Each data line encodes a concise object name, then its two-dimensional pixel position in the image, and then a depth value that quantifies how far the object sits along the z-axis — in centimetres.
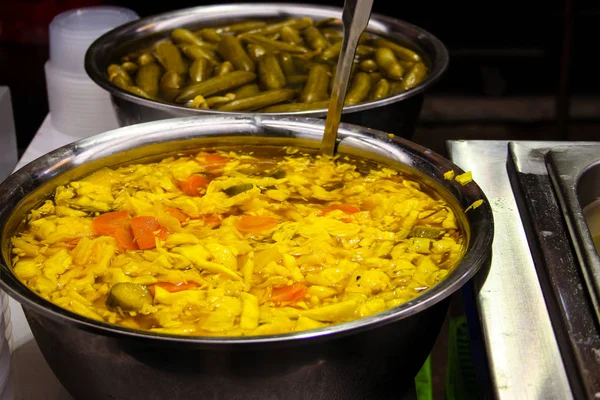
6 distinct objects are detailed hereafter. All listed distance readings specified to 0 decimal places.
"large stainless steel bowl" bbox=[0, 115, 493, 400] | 111
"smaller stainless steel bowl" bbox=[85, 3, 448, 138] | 146
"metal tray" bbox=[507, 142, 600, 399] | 116
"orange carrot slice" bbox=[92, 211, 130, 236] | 130
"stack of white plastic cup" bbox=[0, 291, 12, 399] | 123
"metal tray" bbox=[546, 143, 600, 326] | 121
